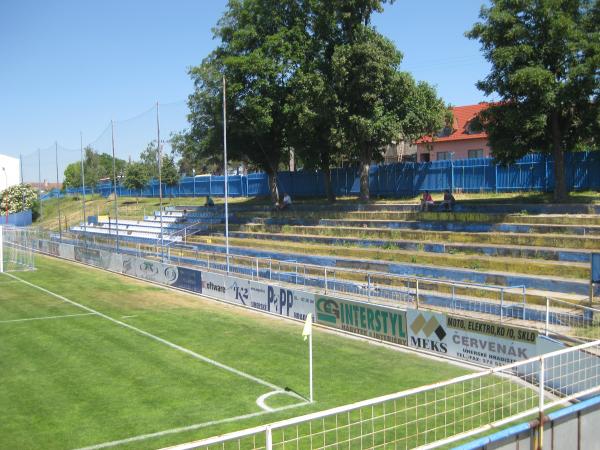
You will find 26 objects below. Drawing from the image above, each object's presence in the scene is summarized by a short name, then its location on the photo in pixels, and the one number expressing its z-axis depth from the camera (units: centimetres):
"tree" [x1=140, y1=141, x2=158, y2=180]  6700
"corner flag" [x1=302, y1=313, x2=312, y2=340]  1195
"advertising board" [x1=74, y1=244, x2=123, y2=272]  3584
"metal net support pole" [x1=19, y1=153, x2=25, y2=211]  6337
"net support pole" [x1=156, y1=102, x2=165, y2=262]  3297
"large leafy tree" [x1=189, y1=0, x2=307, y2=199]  3484
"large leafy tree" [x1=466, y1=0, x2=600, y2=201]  2250
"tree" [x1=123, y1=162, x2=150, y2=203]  6525
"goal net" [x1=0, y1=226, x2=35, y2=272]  3761
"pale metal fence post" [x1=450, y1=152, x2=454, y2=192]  3297
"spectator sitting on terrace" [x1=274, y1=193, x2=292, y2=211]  3831
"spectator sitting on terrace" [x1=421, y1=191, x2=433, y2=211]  2858
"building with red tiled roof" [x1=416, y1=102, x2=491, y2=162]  4859
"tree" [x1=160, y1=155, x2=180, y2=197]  6041
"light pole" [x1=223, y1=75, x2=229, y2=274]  2578
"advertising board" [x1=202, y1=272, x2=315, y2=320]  2100
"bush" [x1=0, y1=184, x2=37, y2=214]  7825
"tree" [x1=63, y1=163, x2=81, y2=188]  8354
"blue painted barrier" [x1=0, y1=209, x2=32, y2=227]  7312
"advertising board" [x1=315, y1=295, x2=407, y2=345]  1731
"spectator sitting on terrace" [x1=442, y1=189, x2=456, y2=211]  2792
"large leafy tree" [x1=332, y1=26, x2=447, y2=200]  3067
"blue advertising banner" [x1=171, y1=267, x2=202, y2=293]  2712
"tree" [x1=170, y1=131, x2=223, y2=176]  4044
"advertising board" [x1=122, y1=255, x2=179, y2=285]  2938
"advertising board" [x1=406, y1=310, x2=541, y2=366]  1388
